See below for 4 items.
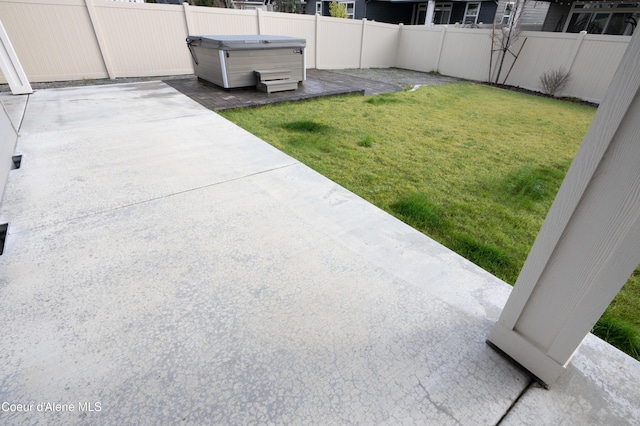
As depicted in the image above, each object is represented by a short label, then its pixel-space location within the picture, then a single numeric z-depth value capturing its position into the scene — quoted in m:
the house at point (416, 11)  14.99
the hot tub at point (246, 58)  5.86
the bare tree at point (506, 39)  9.03
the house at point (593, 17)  10.52
